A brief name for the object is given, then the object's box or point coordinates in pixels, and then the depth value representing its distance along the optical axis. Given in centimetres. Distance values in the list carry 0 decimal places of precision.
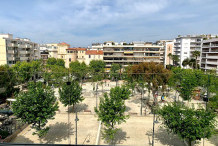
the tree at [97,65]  4127
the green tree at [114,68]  4154
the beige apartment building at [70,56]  5047
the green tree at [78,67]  3875
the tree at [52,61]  4566
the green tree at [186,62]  4379
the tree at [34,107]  1059
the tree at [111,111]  1084
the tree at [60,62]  4511
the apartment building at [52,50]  5853
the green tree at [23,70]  2733
